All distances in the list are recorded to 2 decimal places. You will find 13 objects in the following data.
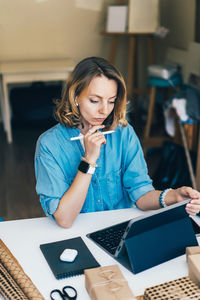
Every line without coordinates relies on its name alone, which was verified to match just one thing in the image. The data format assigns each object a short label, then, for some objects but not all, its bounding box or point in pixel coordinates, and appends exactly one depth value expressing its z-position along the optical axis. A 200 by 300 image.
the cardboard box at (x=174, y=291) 0.95
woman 1.45
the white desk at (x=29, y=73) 4.20
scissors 1.05
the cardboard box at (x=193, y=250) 1.15
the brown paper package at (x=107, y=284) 0.96
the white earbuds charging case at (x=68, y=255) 1.19
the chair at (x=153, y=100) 3.79
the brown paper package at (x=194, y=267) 1.03
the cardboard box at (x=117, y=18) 4.50
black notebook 1.15
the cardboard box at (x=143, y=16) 4.38
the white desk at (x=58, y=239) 1.12
